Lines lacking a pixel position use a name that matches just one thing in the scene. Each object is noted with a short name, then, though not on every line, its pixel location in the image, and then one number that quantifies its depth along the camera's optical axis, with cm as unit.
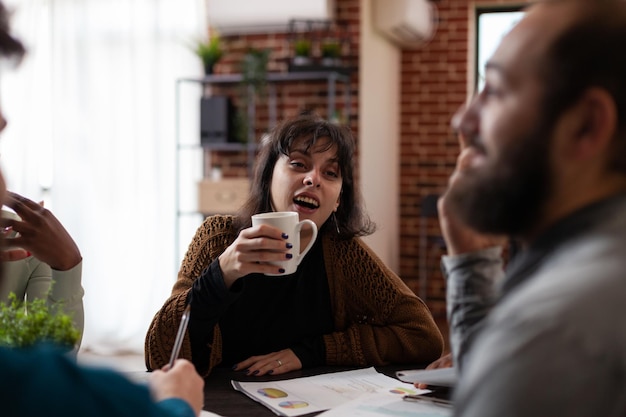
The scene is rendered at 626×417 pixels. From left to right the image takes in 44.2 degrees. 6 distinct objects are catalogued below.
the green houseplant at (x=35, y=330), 106
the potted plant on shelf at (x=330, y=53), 497
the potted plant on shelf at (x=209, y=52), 514
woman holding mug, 166
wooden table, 129
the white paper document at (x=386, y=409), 125
